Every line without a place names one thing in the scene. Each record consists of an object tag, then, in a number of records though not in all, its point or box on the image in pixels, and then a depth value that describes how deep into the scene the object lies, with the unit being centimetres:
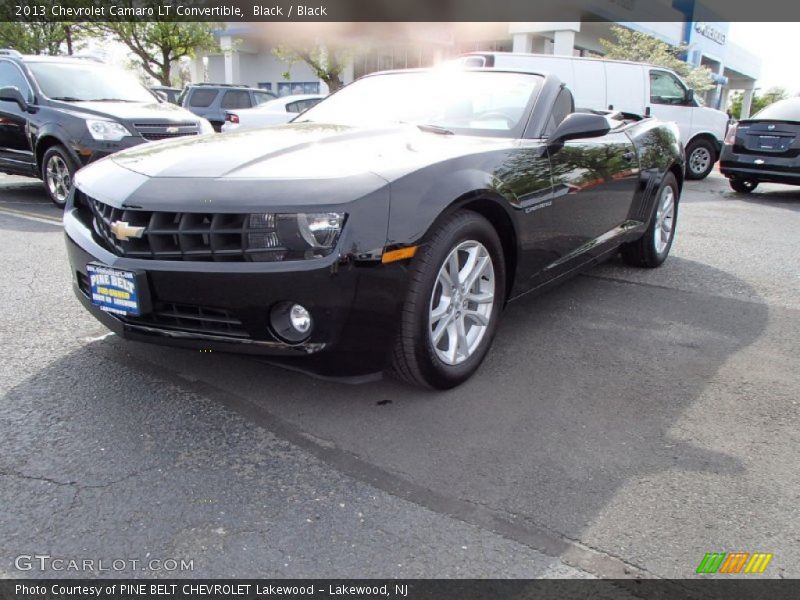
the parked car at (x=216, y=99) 1534
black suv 730
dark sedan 958
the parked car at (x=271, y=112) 1187
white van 1022
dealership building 2256
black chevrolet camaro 245
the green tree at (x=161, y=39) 2775
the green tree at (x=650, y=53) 2180
